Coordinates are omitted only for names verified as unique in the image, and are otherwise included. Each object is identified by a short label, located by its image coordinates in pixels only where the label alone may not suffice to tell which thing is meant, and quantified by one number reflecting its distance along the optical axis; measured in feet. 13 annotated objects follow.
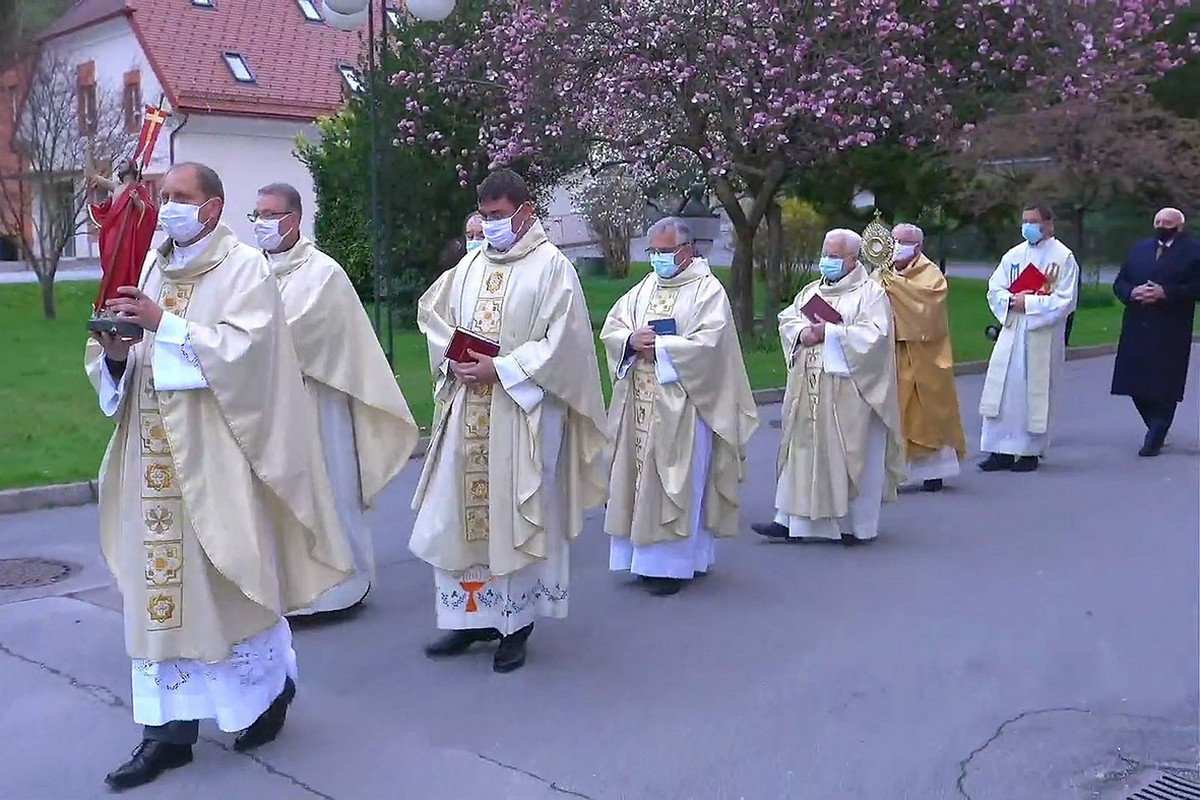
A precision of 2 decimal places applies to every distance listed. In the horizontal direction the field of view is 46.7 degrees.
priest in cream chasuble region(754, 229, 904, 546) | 27.32
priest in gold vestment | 33.27
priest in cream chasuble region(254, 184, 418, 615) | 21.61
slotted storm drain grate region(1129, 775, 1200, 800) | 15.67
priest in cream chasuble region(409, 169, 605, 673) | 19.07
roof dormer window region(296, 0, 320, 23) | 116.67
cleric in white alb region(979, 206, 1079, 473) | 36.58
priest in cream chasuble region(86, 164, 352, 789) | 14.97
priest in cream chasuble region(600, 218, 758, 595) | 23.68
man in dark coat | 37.37
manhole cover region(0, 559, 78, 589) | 24.77
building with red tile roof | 103.19
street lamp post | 44.45
